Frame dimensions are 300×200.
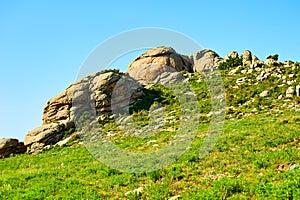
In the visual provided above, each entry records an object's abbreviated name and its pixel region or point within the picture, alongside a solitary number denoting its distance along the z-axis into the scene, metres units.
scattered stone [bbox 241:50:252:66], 55.51
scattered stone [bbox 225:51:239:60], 62.82
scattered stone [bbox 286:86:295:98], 32.15
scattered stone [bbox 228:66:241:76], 48.11
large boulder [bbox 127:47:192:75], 60.17
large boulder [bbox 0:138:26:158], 33.75
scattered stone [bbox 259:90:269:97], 34.53
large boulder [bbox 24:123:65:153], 34.41
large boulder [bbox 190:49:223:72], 66.97
